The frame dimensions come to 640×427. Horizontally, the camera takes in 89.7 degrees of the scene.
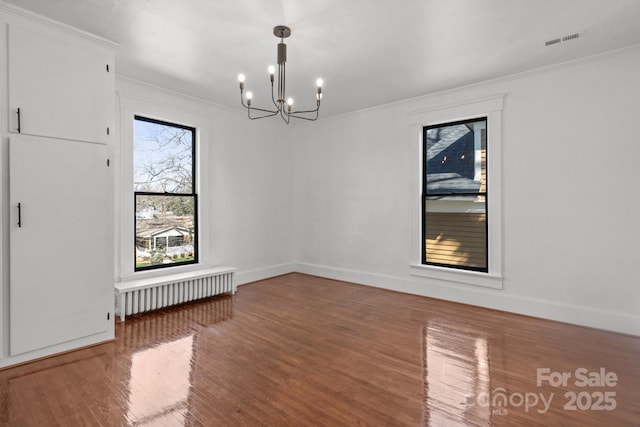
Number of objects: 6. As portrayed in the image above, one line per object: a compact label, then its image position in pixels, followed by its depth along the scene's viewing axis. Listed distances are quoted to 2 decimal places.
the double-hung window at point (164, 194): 4.44
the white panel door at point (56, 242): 2.79
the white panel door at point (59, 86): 2.79
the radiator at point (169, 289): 3.91
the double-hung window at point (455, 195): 4.54
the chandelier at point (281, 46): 2.99
